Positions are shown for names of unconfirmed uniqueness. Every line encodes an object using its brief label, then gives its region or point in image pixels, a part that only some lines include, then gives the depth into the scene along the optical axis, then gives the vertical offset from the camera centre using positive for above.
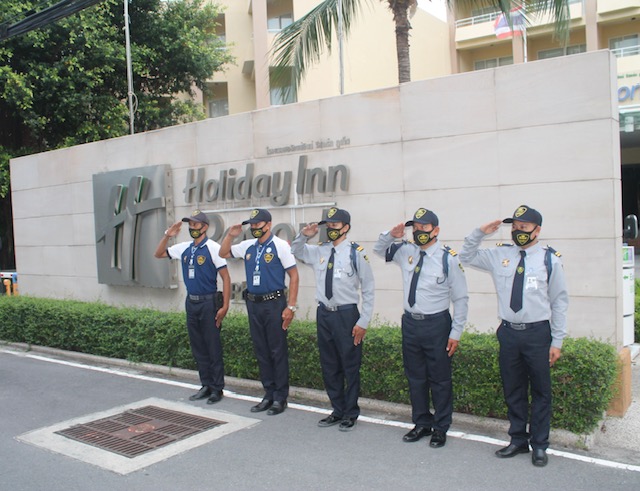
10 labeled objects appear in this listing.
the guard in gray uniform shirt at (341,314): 5.66 -0.85
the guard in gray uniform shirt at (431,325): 5.13 -0.89
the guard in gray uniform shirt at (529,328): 4.71 -0.88
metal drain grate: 5.42 -1.87
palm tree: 10.55 +3.18
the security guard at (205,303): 6.71 -0.83
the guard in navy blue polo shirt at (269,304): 6.19 -0.80
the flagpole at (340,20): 10.55 +3.50
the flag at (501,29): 24.28 +7.37
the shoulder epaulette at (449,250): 5.17 -0.28
